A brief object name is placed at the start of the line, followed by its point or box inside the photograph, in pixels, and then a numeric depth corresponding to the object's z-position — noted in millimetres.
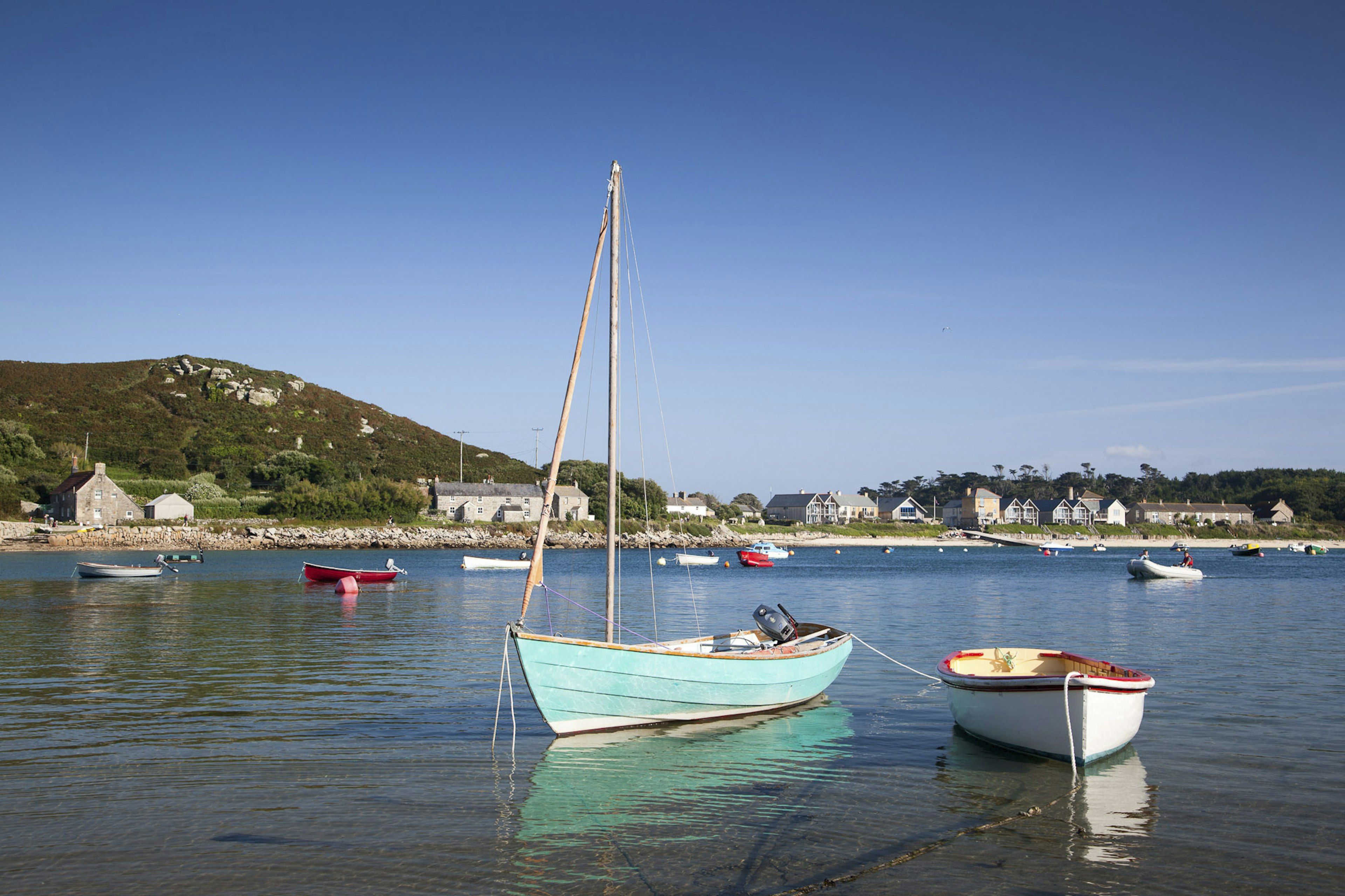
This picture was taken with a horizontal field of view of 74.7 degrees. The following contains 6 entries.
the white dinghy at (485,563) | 70188
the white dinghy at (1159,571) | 64938
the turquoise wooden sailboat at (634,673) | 14688
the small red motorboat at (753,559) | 86250
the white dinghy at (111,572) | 55625
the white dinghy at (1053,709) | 13664
